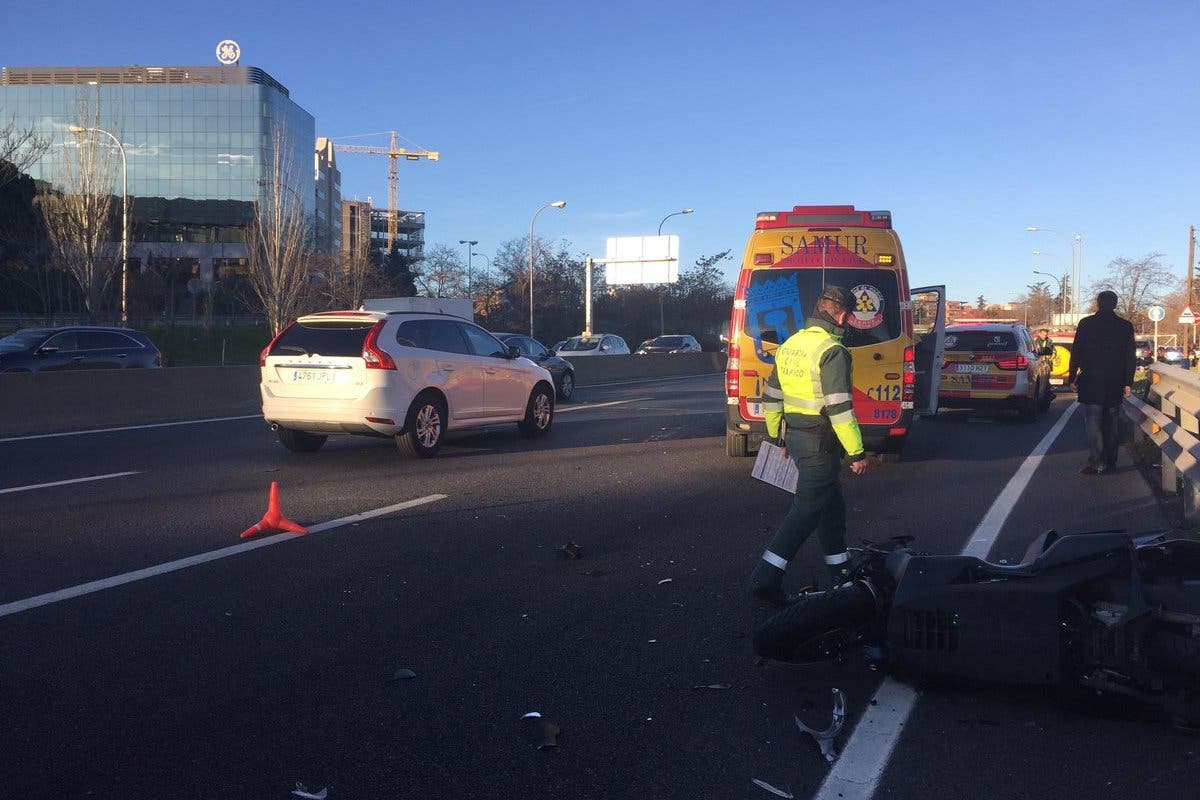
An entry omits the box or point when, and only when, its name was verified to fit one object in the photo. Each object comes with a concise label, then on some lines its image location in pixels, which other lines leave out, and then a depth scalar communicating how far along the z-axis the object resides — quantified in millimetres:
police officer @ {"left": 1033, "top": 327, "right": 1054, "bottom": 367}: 19531
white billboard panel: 52062
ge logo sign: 82812
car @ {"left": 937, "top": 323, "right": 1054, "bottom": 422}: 17594
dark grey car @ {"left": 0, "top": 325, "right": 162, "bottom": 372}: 19344
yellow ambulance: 10898
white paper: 6473
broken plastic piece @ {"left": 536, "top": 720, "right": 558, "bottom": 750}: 3992
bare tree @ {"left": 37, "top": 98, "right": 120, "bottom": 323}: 33219
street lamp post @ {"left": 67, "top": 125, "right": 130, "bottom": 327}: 33812
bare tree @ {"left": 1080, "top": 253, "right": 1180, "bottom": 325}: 53594
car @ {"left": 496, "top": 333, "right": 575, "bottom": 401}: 23516
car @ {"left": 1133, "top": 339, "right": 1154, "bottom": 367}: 40334
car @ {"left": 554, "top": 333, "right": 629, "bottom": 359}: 36375
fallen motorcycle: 4047
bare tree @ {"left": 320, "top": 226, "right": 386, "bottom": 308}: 48469
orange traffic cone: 7770
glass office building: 79750
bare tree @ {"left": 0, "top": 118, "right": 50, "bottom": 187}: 27547
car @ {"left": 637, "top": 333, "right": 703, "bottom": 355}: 42709
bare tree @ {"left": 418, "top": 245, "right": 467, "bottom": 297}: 65500
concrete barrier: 15445
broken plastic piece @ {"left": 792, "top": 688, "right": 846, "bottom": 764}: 3948
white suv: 11359
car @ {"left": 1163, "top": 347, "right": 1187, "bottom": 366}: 32322
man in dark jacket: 10742
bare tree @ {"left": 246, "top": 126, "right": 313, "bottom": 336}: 40281
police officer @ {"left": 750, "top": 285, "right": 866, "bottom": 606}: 5777
